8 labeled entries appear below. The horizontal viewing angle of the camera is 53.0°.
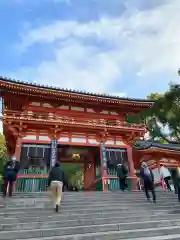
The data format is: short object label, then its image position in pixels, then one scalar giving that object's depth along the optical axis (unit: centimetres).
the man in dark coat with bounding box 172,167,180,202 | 761
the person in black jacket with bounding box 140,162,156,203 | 761
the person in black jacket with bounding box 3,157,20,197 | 772
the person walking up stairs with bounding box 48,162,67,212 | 590
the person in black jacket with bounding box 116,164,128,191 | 1036
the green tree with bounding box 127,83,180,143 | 1959
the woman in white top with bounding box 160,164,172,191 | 1374
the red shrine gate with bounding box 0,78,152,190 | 1130
